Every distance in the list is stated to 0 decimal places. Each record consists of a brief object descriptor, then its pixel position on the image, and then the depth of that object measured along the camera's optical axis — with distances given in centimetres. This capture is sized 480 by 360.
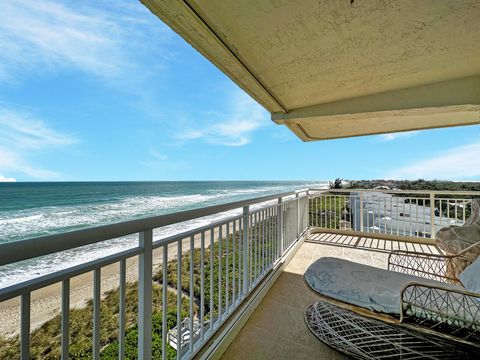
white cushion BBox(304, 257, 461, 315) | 141
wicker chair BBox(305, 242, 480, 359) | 121
